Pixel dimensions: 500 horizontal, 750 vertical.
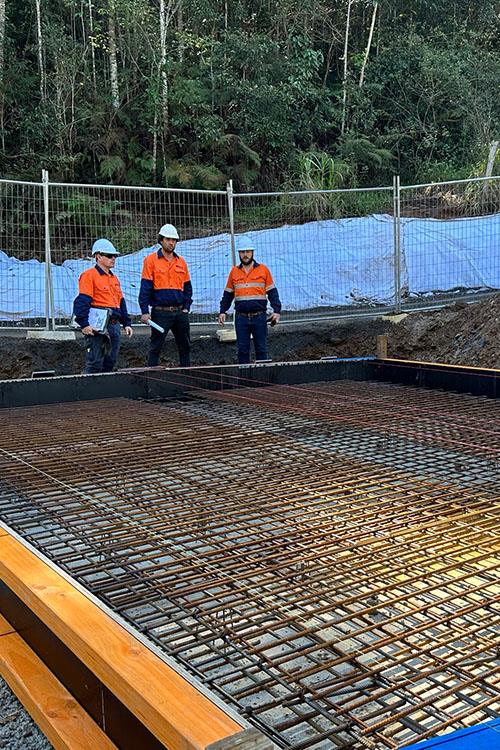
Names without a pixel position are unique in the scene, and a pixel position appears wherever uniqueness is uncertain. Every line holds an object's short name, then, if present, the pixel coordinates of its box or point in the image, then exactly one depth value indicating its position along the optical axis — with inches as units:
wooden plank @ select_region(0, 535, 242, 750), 42.2
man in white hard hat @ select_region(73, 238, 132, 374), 246.2
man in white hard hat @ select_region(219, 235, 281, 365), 285.9
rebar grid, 60.5
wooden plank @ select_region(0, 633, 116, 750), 53.5
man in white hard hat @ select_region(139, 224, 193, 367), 266.8
